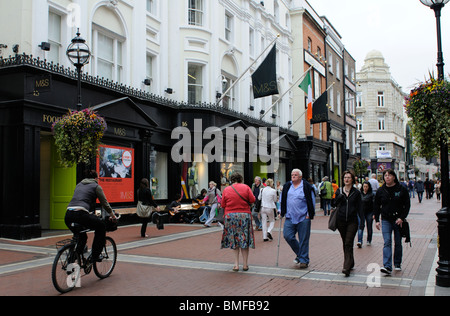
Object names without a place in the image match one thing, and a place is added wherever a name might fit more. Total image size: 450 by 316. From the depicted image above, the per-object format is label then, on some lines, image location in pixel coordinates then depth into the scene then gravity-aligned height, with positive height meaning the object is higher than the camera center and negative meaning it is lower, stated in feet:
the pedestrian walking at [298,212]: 26.96 -2.33
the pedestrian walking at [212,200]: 52.80 -2.95
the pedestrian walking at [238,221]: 26.08 -2.76
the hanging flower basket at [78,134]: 33.53 +3.48
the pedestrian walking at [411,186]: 138.25 -3.19
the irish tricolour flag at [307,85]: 75.84 +16.68
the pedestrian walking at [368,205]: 37.29 -2.62
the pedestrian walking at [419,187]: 107.65 -2.76
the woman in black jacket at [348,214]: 24.59 -2.25
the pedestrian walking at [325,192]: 68.33 -2.53
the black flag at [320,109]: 90.02 +14.39
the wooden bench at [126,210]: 51.16 -4.17
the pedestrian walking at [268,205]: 41.39 -2.81
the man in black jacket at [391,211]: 24.59 -2.08
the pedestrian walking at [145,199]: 41.94 -2.22
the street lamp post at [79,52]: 33.73 +10.10
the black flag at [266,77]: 64.28 +15.24
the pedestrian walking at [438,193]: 115.81 -4.65
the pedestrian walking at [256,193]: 47.37 -1.84
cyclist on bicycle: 22.25 -1.84
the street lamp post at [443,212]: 21.44 -1.92
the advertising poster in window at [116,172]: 49.65 +0.59
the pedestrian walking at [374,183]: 52.70 -0.90
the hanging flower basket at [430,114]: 23.66 +3.58
